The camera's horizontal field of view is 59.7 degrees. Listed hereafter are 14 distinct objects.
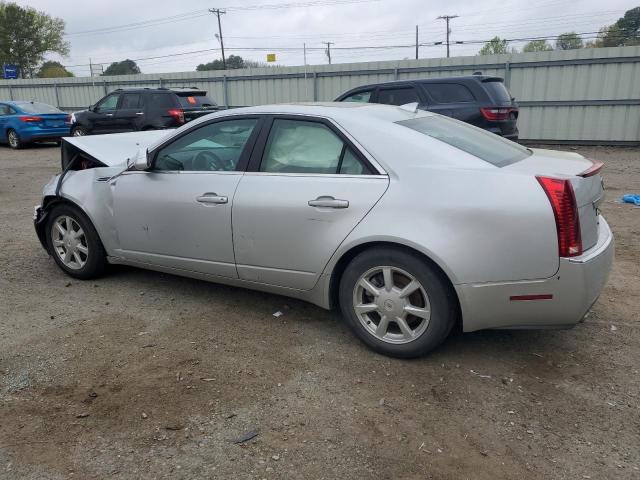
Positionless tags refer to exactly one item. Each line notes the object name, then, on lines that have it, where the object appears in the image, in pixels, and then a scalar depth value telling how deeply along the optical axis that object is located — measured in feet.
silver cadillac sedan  9.99
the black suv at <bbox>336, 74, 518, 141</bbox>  30.68
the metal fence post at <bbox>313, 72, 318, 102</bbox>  57.29
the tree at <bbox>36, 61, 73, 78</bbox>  194.16
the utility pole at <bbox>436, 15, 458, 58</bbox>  198.48
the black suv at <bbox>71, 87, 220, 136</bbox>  46.24
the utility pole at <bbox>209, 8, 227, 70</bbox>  198.70
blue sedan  52.95
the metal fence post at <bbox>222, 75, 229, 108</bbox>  64.08
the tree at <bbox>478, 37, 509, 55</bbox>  196.09
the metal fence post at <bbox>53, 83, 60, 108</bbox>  77.51
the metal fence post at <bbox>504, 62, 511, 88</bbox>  49.24
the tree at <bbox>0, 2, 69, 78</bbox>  213.25
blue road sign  91.81
